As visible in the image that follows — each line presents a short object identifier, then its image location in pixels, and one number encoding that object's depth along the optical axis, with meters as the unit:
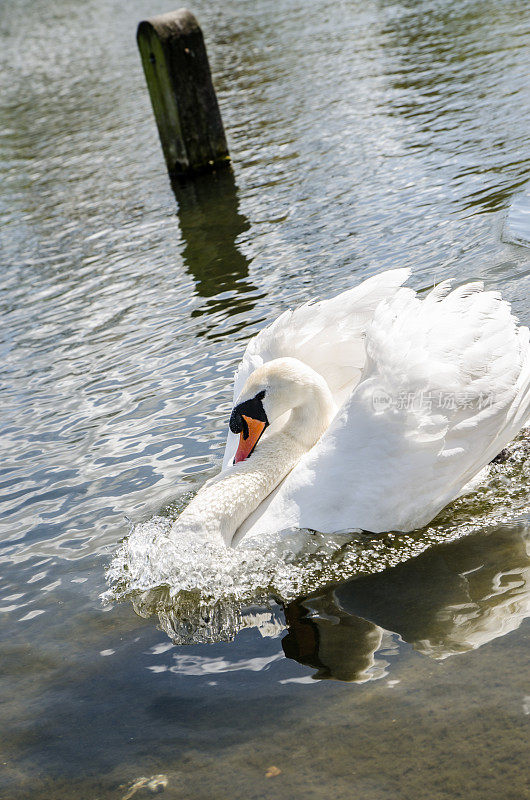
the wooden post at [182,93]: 9.59
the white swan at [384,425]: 3.79
